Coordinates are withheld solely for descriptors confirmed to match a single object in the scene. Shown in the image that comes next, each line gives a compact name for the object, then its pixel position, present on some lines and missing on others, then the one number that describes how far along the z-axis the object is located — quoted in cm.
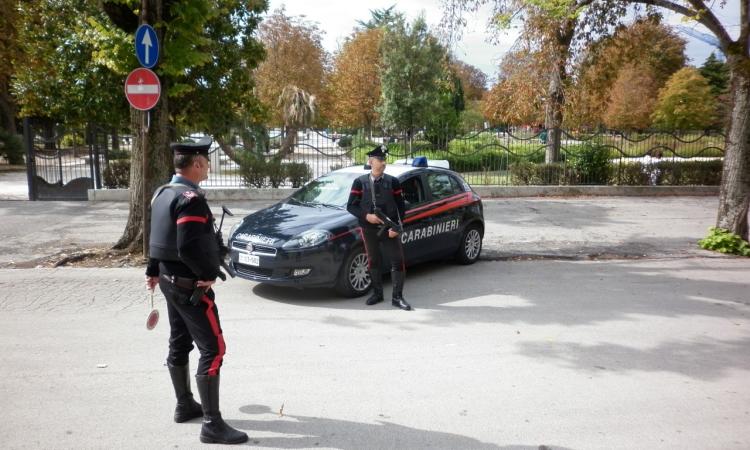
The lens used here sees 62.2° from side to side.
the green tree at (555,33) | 1127
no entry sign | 845
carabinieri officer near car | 689
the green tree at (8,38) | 2458
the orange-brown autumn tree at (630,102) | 4681
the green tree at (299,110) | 2534
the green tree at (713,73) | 5741
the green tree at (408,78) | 3259
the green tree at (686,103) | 4406
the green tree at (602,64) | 1630
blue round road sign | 824
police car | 693
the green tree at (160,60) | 871
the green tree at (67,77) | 1353
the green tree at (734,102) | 998
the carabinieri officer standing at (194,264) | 363
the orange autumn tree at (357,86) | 3872
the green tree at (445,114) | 1773
